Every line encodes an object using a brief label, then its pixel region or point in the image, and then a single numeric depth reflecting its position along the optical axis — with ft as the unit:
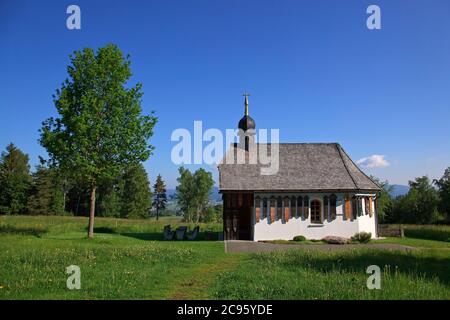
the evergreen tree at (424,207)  150.41
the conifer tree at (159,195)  292.61
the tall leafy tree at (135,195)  230.68
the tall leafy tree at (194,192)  238.07
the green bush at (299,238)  87.46
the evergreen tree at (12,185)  199.72
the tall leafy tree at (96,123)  80.84
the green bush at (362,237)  85.38
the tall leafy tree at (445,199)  147.95
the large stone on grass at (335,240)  84.33
